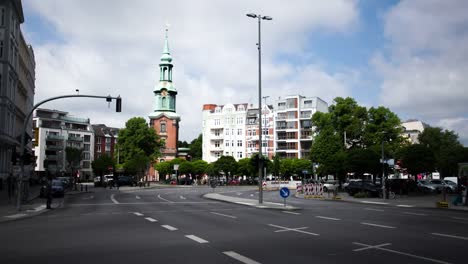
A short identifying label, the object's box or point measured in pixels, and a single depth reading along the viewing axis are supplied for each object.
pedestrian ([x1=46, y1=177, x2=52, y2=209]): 26.69
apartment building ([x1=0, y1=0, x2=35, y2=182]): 48.69
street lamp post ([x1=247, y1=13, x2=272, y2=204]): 29.92
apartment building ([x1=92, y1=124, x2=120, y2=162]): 154.06
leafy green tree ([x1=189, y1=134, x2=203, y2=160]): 157.29
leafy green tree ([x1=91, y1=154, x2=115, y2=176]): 93.00
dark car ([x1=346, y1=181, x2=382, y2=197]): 42.72
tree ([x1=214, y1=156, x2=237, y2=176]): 95.00
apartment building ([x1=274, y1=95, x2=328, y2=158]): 113.62
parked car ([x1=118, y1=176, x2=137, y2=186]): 75.38
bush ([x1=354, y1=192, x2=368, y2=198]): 40.88
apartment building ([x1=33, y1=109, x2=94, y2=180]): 128.75
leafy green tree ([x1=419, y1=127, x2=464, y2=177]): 76.81
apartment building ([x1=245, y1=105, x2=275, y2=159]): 119.12
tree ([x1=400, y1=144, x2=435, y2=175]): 48.03
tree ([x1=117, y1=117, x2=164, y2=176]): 92.56
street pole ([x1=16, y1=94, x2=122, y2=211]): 24.65
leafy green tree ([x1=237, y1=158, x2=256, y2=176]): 95.94
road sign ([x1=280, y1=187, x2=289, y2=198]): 26.27
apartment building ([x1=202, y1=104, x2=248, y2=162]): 124.62
